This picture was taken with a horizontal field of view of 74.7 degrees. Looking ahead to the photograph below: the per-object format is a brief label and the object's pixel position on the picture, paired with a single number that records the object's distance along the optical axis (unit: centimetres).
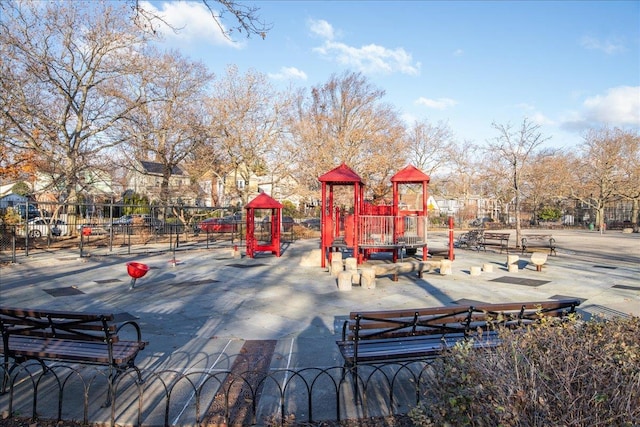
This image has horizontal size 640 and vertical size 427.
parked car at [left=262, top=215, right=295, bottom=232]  3255
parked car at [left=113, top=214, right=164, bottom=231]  2747
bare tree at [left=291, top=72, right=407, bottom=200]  3419
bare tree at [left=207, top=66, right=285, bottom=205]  2908
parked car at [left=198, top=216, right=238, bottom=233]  2985
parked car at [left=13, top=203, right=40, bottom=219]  2810
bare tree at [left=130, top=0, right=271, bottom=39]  510
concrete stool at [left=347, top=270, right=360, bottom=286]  1126
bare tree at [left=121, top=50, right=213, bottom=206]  2677
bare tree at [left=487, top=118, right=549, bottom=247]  2142
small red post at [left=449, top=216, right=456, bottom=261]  1561
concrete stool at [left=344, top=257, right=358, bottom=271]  1330
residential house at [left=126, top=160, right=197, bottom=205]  3256
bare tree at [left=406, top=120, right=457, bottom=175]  4938
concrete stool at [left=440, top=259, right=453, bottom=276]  1291
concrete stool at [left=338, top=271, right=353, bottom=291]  1045
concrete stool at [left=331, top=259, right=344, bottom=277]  1252
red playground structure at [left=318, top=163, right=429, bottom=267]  1470
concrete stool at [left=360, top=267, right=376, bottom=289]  1075
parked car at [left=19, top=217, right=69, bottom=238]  2300
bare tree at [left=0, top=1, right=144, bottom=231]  2056
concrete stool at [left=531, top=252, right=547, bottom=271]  1371
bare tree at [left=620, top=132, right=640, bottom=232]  4394
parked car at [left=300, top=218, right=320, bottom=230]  3944
